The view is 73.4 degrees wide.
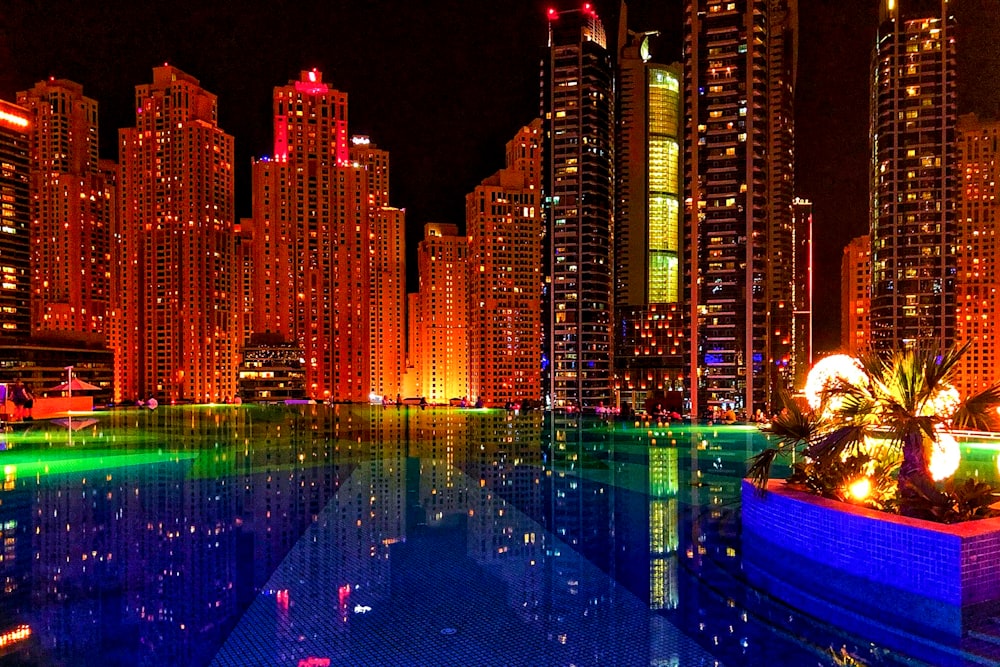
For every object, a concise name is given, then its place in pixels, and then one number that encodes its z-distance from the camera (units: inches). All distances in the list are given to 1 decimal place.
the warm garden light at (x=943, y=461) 296.4
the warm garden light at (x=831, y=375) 335.6
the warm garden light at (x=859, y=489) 322.7
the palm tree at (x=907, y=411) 295.4
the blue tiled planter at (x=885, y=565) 255.3
